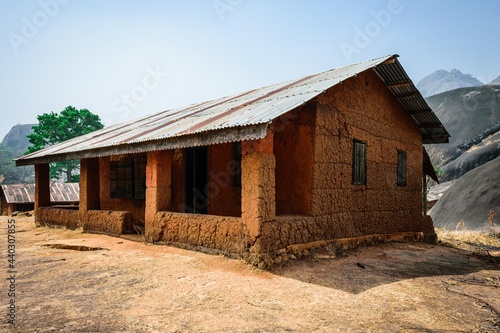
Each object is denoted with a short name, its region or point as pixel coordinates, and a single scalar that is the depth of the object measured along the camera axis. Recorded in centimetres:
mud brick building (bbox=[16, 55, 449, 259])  570
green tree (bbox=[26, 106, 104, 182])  3039
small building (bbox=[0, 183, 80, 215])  2091
